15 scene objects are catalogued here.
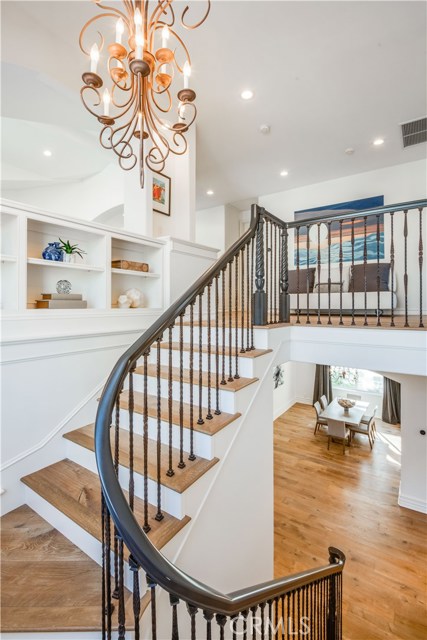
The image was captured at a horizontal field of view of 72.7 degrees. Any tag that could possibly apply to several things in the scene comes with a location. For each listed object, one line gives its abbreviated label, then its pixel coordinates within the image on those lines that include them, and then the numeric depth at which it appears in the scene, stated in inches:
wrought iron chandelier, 58.8
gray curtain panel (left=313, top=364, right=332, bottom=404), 332.8
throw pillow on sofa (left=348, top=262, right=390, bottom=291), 171.6
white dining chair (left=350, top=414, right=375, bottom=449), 255.6
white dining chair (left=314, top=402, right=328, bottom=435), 268.2
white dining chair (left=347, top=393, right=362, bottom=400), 332.9
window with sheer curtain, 328.8
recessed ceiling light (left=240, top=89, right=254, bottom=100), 128.1
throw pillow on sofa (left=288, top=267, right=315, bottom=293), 195.8
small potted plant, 90.1
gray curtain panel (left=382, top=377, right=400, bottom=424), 305.3
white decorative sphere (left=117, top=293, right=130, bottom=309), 108.3
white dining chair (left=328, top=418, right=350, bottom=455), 249.4
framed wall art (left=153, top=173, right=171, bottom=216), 134.3
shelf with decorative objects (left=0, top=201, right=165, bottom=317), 76.6
